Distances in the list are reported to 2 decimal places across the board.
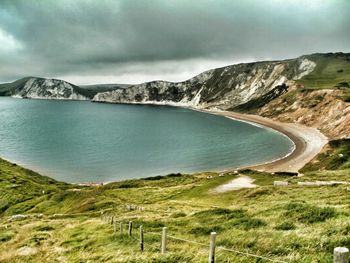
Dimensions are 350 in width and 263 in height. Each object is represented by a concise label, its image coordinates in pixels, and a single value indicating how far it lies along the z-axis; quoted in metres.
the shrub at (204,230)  18.77
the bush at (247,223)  18.17
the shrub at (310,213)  17.03
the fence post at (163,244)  14.47
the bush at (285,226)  16.62
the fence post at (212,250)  10.98
